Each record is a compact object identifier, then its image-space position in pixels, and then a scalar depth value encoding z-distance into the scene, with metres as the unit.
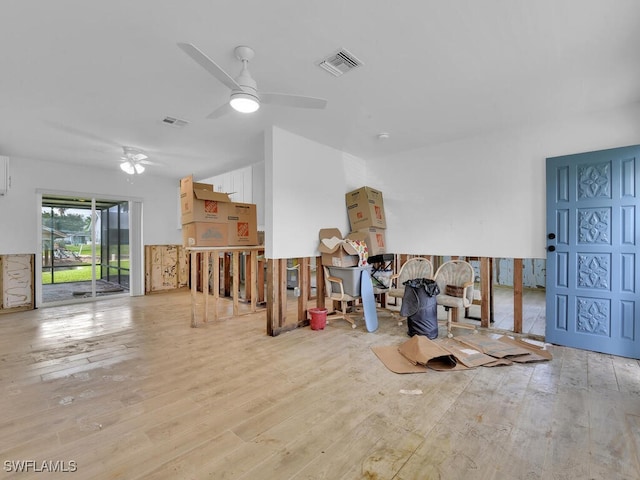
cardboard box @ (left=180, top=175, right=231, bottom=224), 4.14
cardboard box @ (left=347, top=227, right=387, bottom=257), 4.59
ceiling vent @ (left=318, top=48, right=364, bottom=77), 2.33
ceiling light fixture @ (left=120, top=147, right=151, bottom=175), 4.70
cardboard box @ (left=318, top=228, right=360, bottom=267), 4.12
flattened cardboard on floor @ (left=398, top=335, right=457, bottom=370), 2.81
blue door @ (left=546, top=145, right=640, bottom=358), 3.07
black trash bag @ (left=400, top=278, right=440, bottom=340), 3.59
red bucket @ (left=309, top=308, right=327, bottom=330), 3.99
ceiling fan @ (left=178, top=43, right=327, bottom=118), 2.04
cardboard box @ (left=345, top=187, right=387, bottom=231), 4.67
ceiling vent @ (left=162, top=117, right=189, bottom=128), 3.57
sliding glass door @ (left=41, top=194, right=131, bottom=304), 5.79
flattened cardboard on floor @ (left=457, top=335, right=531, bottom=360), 3.04
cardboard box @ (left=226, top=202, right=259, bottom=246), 4.59
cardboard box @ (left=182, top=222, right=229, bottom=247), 4.19
